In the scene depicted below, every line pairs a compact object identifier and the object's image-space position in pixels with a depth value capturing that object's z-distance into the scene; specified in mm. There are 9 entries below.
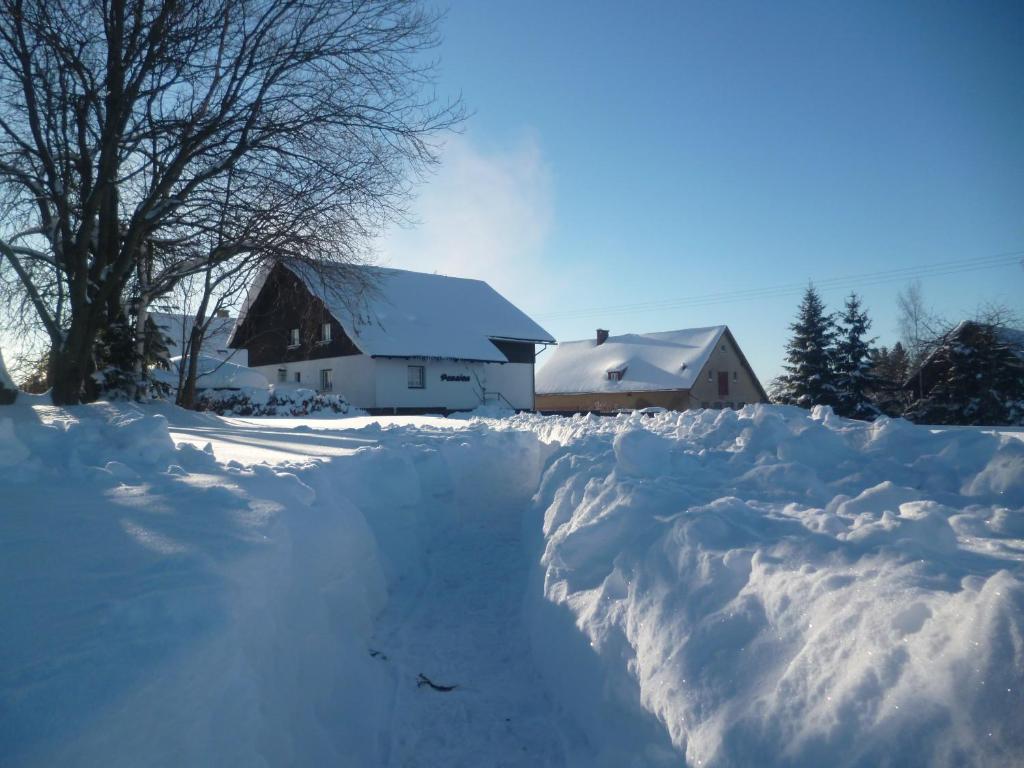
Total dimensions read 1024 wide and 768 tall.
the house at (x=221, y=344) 35812
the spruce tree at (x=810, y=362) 29234
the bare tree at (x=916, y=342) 27345
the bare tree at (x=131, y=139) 9664
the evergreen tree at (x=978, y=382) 22219
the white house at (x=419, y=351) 28359
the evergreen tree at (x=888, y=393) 28912
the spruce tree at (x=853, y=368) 28766
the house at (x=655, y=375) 39281
